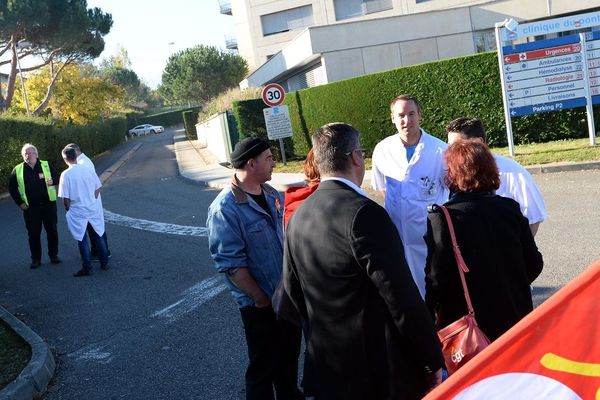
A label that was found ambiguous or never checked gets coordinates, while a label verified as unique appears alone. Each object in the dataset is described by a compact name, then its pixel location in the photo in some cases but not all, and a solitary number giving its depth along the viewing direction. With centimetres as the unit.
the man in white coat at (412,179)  404
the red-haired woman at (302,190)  363
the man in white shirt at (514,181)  376
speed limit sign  1830
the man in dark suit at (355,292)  238
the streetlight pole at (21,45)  3566
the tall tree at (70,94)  4422
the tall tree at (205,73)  5784
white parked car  7538
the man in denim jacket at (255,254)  357
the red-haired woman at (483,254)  285
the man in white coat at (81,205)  852
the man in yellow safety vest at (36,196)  930
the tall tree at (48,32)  3378
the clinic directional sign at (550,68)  1339
